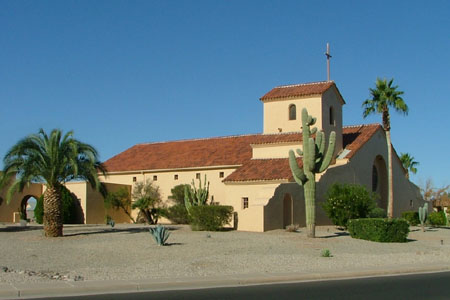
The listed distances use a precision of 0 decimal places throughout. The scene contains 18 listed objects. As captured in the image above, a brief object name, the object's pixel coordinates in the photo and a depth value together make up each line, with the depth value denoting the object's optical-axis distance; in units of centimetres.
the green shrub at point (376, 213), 3356
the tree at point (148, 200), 4272
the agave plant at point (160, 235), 2386
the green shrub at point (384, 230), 2822
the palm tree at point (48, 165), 2789
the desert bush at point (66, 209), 3988
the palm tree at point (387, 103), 3934
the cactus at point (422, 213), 3835
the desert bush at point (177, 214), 4156
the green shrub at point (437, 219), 5012
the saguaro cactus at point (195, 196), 3847
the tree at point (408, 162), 7089
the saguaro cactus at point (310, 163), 2802
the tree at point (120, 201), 4312
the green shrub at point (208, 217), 3262
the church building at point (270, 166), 3522
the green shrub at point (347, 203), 3259
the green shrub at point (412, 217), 4578
